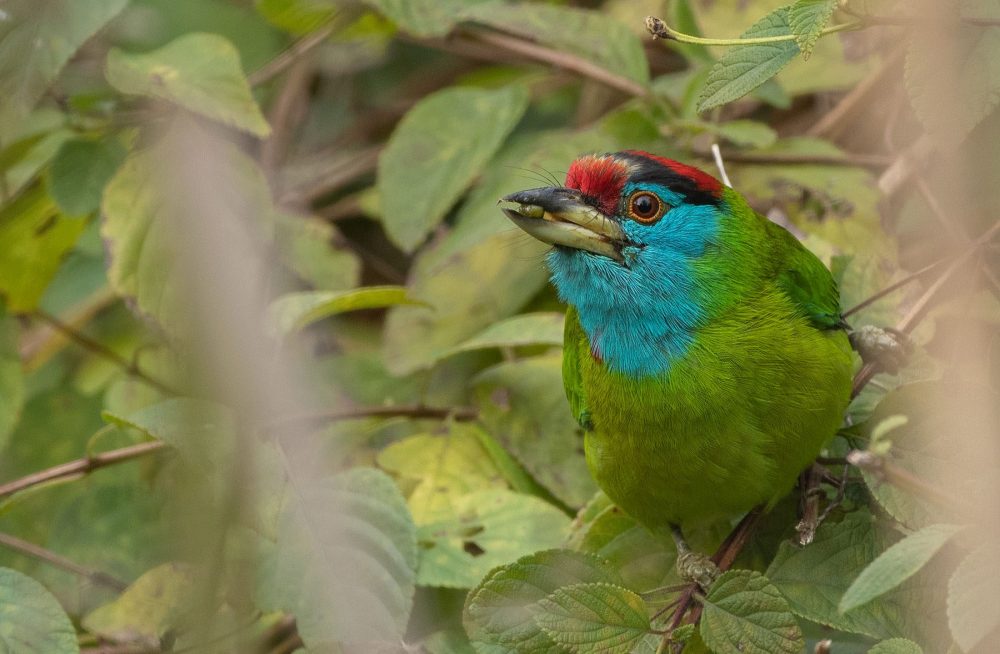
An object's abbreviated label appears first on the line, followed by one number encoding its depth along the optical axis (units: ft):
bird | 15.15
